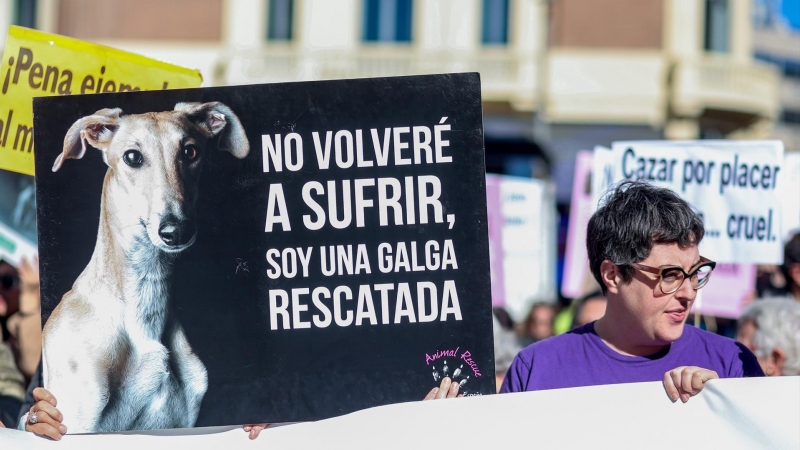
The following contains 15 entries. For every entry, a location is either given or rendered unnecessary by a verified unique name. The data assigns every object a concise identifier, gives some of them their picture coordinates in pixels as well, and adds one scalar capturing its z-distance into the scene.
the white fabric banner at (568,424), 4.57
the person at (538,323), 13.82
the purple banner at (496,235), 13.27
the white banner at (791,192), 10.69
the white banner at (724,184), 10.47
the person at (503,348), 8.94
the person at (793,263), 10.33
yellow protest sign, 6.63
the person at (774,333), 7.31
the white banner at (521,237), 15.18
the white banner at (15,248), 11.22
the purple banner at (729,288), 11.64
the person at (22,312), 9.59
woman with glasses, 4.73
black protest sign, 4.89
